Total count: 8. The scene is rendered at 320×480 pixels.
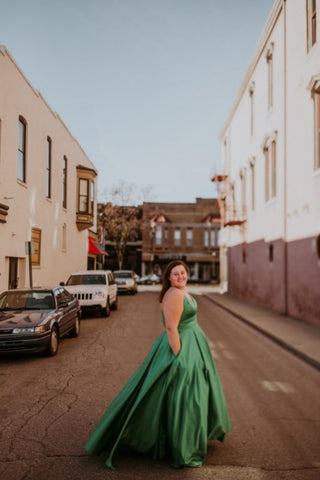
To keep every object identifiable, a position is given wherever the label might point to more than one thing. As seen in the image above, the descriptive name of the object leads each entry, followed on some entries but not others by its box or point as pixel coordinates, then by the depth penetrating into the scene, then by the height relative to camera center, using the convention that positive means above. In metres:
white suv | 16.75 -0.77
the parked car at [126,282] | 32.25 -0.97
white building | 14.34 +3.87
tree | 54.00 +5.55
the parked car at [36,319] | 8.84 -1.04
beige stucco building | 17.36 +3.70
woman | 4.04 -1.14
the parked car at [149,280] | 59.22 -1.49
